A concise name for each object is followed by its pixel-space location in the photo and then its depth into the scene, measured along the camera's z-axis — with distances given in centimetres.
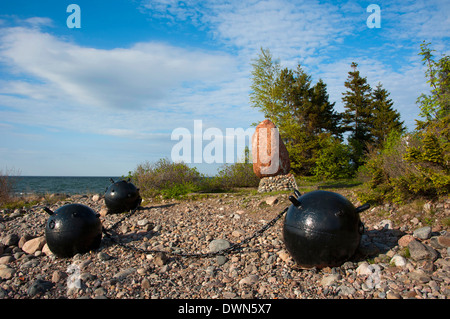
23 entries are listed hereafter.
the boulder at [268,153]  1320
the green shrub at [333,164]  1877
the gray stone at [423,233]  531
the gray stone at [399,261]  453
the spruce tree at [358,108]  3061
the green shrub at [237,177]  1673
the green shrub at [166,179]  1295
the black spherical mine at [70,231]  584
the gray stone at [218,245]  597
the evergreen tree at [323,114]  2724
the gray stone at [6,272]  529
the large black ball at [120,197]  958
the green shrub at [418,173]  630
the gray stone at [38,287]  455
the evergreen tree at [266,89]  2278
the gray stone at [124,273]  486
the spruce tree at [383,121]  2867
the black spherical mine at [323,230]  445
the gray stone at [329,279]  429
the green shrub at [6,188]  1354
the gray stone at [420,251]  457
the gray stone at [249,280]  452
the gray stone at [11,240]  692
